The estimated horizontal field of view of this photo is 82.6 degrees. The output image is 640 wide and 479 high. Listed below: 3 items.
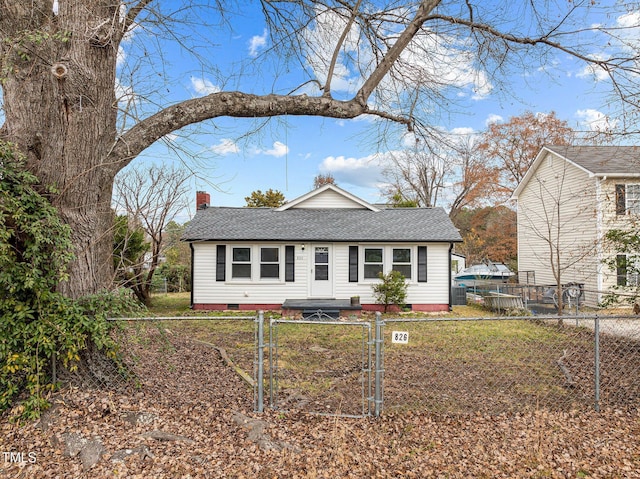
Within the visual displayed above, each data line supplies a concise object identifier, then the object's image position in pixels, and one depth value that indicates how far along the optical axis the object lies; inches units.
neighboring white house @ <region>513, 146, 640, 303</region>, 562.6
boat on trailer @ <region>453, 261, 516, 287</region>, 812.6
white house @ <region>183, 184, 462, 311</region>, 532.7
